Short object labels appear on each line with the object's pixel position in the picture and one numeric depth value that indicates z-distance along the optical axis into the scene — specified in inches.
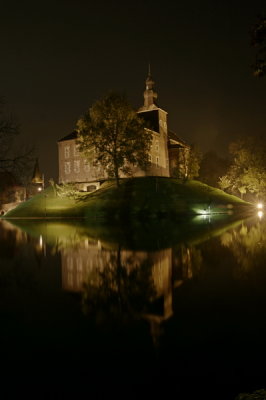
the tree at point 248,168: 3129.9
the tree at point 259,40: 322.7
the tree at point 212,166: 4168.3
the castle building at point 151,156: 3043.8
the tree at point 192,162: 2977.4
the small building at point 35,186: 3922.5
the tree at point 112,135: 2415.1
